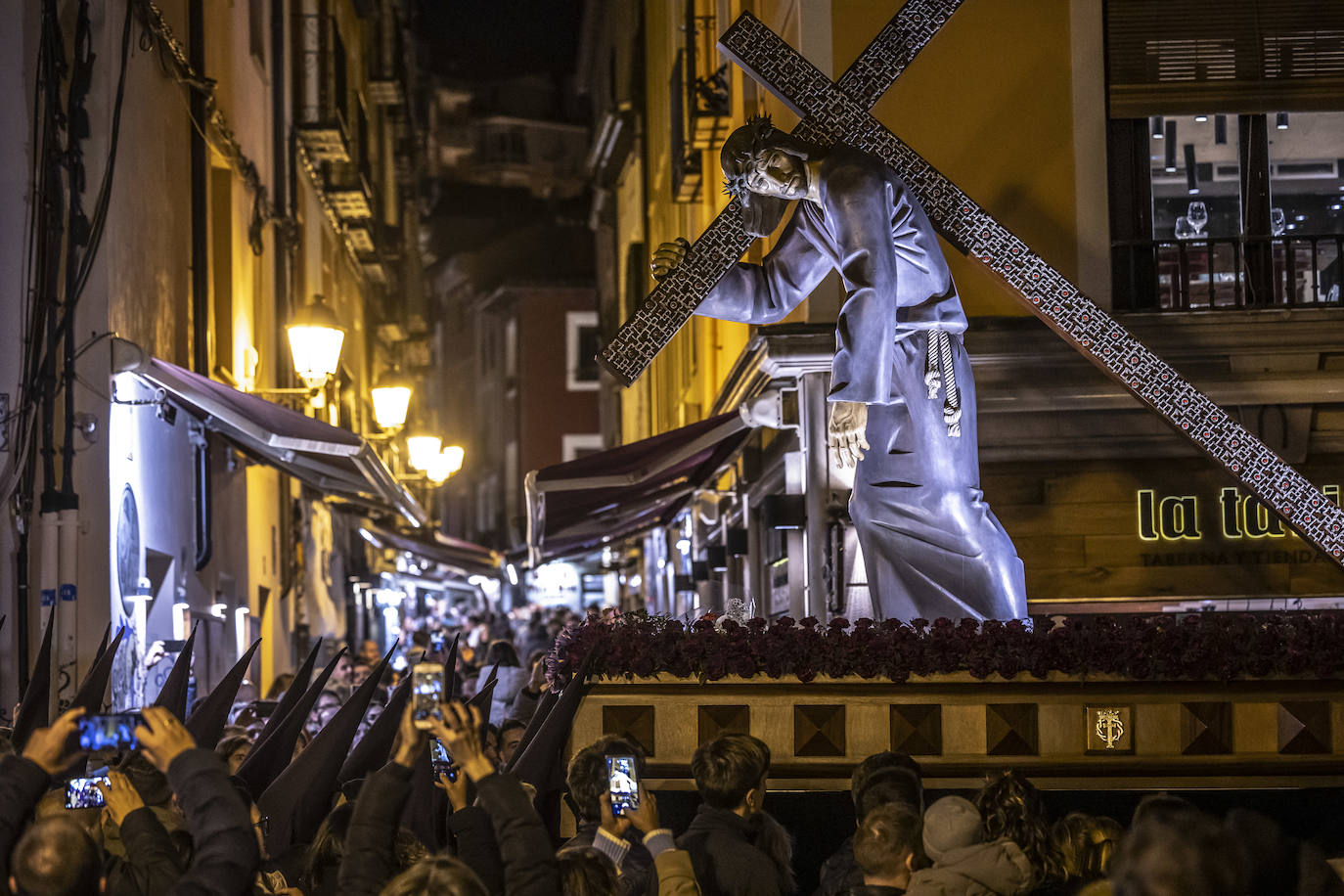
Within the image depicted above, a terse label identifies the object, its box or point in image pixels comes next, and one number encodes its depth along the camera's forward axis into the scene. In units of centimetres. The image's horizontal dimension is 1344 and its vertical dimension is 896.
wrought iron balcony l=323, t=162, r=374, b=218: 2689
